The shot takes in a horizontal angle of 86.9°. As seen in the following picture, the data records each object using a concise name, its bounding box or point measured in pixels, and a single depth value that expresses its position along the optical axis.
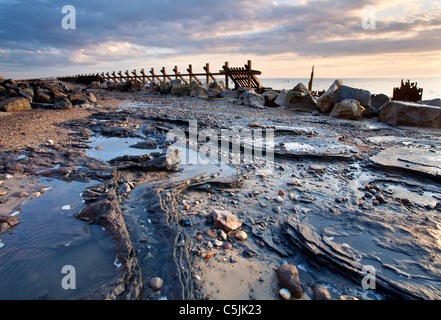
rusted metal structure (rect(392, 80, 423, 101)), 14.35
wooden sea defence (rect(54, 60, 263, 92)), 17.66
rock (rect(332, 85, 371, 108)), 10.22
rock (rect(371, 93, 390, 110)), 12.07
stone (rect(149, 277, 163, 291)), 1.84
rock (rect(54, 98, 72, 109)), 10.45
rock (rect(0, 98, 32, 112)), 9.77
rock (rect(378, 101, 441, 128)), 7.93
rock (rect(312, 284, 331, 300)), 1.82
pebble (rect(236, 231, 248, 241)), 2.49
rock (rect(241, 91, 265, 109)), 12.98
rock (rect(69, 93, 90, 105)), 11.64
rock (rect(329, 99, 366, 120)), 9.50
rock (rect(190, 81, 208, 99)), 17.31
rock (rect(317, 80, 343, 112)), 10.83
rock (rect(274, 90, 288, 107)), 12.90
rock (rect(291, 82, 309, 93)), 13.84
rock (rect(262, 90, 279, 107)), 13.48
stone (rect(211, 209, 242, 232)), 2.61
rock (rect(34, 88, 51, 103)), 11.79
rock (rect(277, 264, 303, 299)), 1.85
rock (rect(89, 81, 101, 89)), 31.31
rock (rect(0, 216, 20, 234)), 2.53
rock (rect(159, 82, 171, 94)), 20.53
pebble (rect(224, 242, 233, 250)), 2.36
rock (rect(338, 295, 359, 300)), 1.83
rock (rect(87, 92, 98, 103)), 13.16
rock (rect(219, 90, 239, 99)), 15.75
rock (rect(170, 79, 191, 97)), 18.77
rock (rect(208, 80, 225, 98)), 16.66
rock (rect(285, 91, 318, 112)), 11.71
